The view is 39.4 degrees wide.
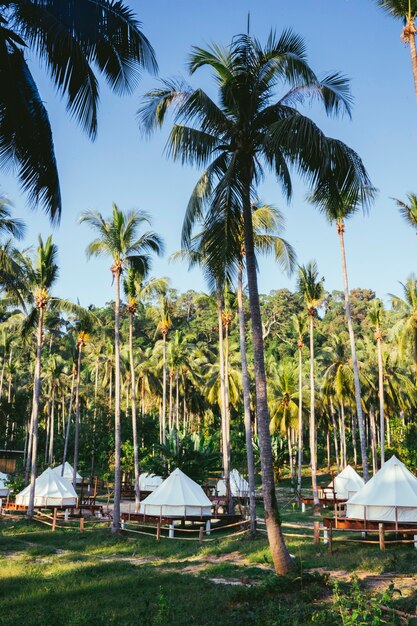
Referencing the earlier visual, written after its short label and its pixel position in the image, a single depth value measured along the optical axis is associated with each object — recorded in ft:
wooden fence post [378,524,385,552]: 57.21
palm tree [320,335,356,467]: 161.16
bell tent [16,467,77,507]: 109.91
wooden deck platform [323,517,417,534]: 67.47
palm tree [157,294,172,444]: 134.69
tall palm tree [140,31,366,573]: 46.50
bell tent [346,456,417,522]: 68.28
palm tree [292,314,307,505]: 138.00
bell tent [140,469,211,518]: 84.43
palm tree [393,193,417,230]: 90.43
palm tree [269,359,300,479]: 174.81
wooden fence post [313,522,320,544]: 60.22
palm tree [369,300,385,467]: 120.24
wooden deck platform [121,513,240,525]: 83.54
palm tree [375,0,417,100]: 56.34
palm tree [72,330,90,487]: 136.36
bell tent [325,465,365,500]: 117.29
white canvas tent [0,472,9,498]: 139.64
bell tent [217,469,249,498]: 121.68
